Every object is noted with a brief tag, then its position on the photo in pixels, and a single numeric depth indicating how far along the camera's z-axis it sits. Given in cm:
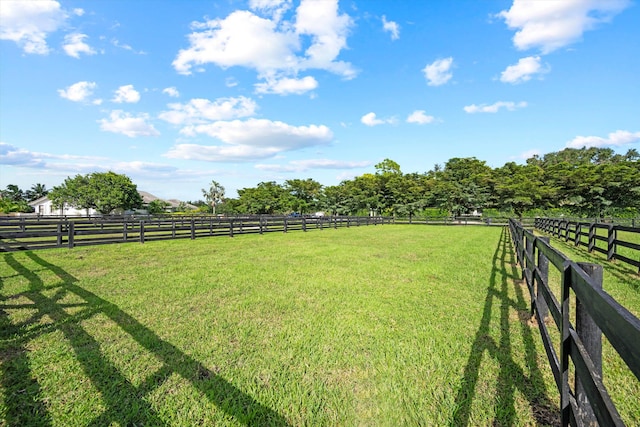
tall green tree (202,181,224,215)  8925
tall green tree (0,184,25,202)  7631
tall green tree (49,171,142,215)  4747
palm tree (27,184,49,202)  8281
